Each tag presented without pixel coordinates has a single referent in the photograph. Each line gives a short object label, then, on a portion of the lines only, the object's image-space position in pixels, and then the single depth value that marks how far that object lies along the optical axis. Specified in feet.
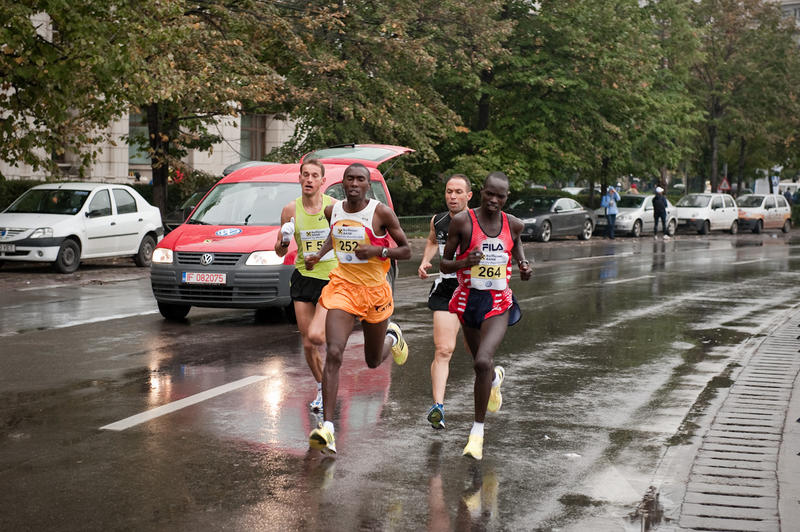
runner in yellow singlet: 25.90
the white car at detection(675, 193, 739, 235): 143.84
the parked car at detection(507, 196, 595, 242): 116.67
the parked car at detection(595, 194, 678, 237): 131.95
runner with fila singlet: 22.11
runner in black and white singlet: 24.04
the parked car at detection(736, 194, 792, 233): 155.74
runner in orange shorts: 23.49
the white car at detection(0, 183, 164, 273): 65.62
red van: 41.22
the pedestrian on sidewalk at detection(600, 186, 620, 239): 126.21
